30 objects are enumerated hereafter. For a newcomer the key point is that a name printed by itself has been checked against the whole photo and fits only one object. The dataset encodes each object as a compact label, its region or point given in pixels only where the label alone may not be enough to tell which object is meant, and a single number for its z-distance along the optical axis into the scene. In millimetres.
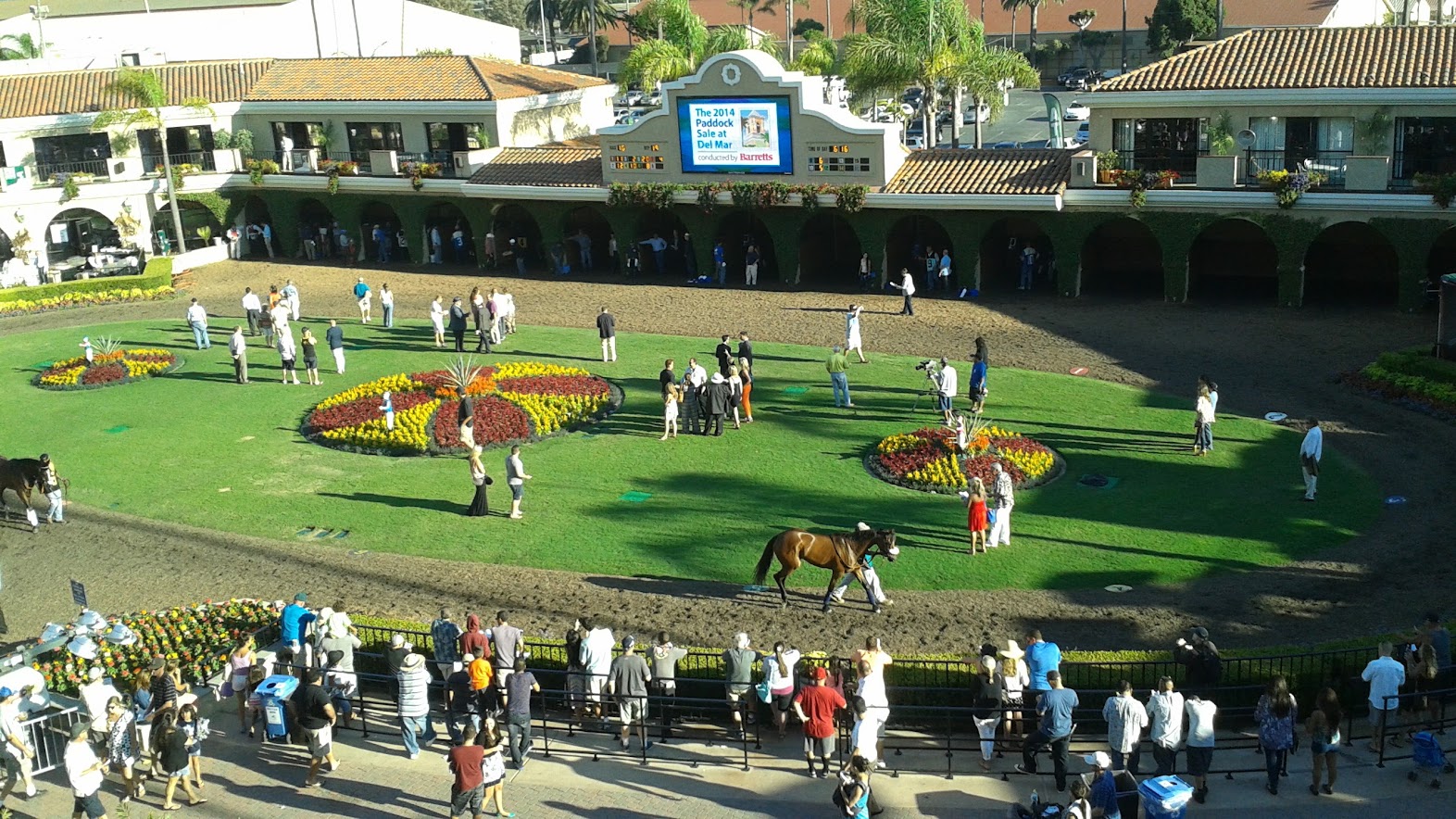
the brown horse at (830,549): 18984
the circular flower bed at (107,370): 34031
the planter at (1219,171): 34875
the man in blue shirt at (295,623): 17953
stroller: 14047
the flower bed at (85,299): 44156
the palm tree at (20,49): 63781
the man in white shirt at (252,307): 36469
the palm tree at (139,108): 48375
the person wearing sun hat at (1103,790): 12977
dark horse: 24906
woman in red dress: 20625
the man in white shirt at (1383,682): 14703
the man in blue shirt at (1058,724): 14469
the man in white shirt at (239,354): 32844
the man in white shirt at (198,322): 36375
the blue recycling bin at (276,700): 16094
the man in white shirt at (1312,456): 22172
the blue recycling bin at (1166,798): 12906
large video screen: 39500
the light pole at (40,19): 62844
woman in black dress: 23562
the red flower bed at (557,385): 30031
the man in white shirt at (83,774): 14461
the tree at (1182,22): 72500
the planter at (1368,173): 33250
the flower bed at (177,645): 17953
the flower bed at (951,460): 24000
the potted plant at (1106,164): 36438
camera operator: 27031
